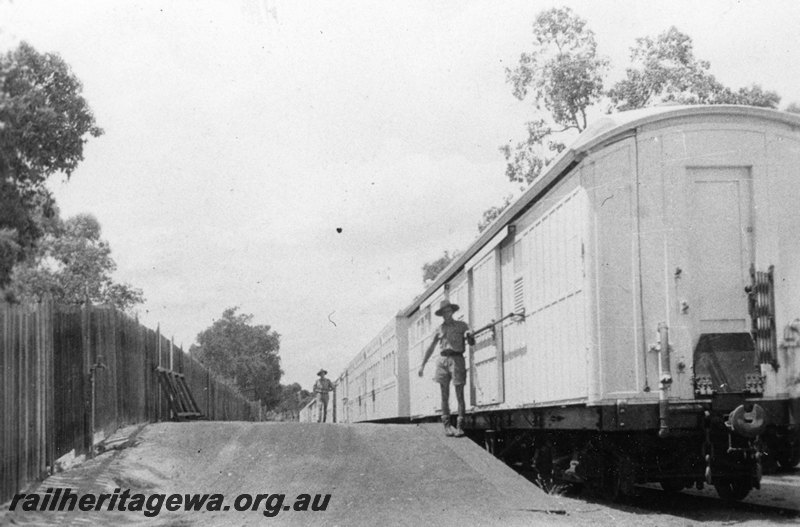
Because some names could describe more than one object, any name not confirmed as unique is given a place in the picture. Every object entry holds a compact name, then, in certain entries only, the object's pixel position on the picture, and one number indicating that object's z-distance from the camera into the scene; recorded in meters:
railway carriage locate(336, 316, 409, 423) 21.75
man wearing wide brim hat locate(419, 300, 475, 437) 12.88
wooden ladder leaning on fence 18.48
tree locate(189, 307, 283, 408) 68.94
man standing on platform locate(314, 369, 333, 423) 25.83
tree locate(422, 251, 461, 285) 39.23
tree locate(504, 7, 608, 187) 20.89
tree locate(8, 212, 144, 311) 26.28
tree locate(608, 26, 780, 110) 19.02
